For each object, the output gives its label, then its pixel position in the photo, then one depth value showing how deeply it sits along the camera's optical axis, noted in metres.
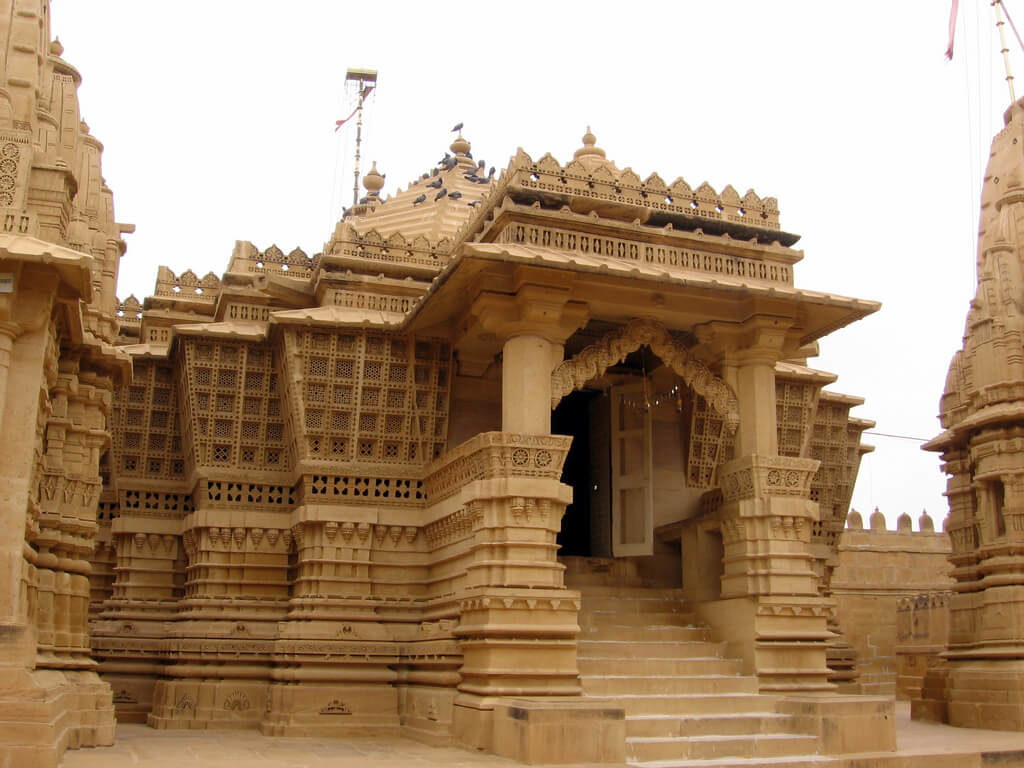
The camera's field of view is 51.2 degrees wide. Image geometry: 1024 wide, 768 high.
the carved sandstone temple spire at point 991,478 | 13.87
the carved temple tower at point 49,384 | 8.45
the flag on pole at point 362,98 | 28.83
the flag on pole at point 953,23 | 20.06
